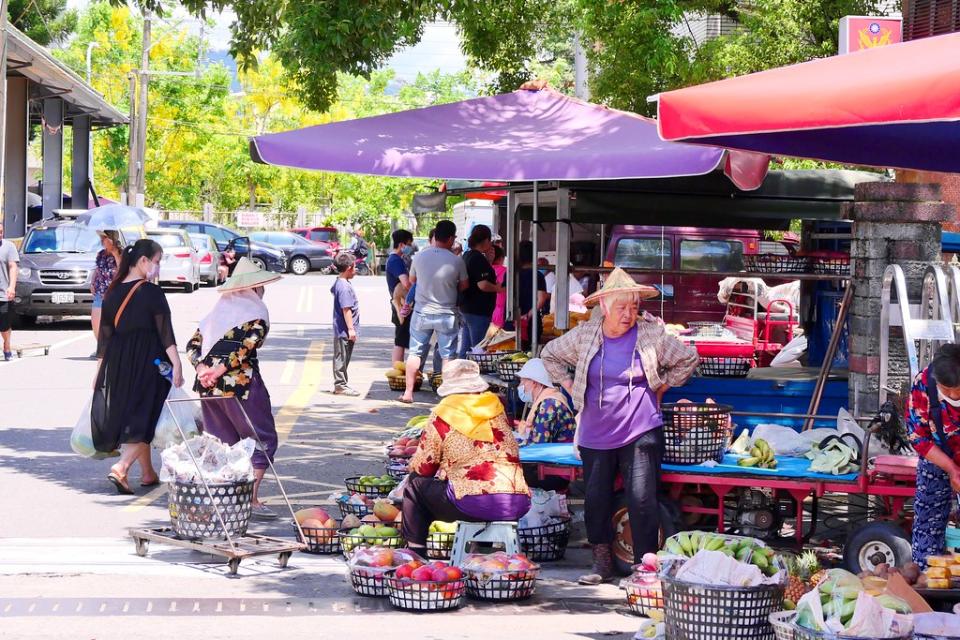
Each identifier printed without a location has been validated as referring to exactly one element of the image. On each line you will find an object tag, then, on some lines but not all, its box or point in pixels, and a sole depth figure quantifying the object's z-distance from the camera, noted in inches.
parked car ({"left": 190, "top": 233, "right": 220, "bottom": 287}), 1524.4
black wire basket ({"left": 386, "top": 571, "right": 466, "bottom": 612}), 282.5
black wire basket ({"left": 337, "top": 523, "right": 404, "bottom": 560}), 313.9
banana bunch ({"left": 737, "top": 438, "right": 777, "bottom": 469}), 318.0
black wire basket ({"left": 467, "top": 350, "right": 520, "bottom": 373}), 445.1
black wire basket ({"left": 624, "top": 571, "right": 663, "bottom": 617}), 283.6
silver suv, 954.7
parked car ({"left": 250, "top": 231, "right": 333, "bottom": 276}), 1883.6
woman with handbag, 396.2
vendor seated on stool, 302.4
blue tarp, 309.4
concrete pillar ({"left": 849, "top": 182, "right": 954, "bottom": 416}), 357.4
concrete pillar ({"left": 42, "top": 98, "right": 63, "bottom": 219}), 1521.9
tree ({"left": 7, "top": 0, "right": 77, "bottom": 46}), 1919.3
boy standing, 610.2
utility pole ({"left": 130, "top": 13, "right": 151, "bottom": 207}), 1697.8
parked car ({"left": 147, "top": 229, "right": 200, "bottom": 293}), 1328.7
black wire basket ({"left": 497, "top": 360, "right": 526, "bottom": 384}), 415.5
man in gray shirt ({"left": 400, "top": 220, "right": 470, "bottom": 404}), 566.6
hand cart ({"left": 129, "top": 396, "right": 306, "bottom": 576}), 310.8
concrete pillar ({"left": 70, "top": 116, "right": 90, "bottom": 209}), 1694.1
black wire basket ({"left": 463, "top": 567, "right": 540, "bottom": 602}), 290.5
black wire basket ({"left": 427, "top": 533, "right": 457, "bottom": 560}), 315.6
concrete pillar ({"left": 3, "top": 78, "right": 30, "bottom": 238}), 1430.9
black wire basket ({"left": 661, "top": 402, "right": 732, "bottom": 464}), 313.1
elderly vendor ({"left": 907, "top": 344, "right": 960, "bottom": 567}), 257.1
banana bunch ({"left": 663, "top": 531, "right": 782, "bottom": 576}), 258.2
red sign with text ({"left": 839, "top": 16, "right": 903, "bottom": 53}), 609.3
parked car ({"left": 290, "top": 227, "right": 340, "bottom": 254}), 2108.8
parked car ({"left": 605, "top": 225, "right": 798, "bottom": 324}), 623.2
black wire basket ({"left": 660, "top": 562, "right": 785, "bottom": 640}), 237.5
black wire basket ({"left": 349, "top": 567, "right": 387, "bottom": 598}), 293.1
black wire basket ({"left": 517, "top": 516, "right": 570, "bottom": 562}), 331.6
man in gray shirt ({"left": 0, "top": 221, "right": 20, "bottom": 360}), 719.1
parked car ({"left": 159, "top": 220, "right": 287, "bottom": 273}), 1643.7
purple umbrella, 344.8
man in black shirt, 577.6
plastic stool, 304.0
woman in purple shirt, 304.5
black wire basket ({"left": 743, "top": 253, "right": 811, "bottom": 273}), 406.3
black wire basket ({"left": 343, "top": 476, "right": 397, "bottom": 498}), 362.0
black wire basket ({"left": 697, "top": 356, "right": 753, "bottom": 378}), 399.5
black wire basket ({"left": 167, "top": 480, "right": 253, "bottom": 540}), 316.8
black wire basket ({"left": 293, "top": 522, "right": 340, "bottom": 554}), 337.1
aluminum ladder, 314.2
